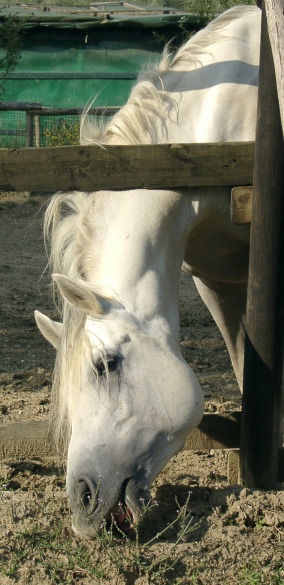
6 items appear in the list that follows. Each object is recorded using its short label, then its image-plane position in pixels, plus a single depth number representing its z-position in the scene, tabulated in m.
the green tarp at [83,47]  25.05
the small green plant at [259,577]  4.69
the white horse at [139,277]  5.50
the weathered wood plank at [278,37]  4.63
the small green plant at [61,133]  21.83
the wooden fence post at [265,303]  5.86
